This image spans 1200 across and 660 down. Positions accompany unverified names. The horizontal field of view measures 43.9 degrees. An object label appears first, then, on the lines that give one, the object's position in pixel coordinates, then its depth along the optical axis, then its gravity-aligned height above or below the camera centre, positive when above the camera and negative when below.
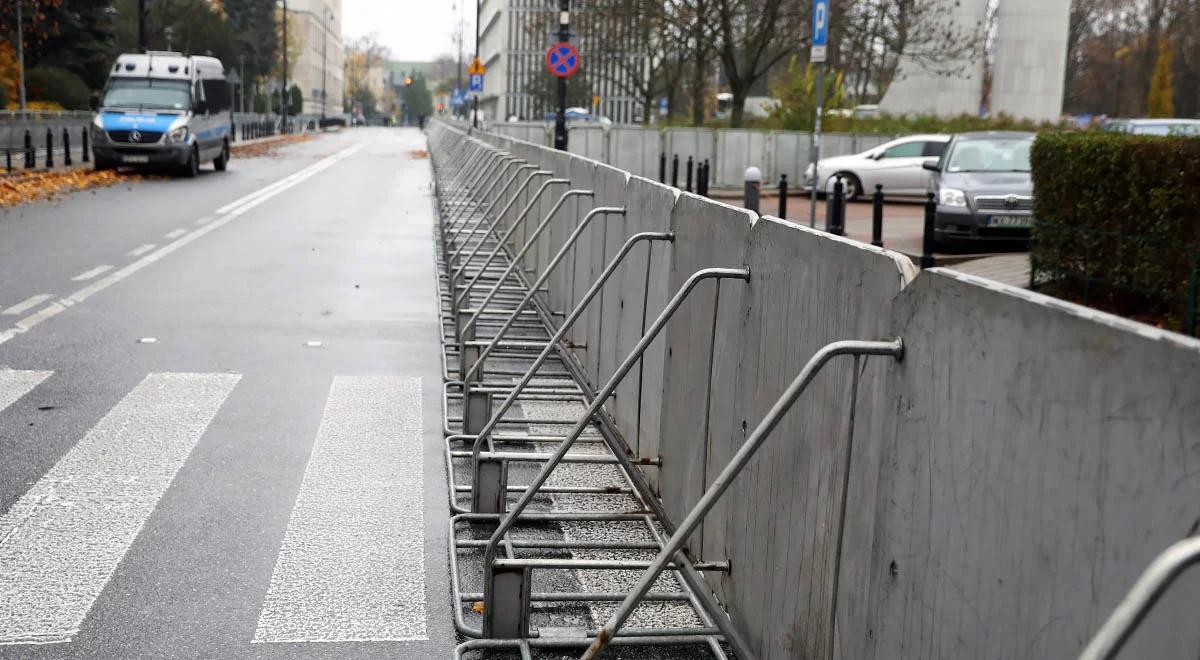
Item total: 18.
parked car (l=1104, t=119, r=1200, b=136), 31.44 -0.27
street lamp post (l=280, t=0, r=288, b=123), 87.07 -1.61
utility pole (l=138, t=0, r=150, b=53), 42.41 +1.49
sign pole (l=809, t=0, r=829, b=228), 18.05 +0.84
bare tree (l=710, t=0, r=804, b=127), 38.97 +1.77
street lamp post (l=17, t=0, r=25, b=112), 40.88 +0.79
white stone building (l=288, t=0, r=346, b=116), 149.25 +3.39
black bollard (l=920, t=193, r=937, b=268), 15.09 -1.34
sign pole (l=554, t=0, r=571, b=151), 29.45 +0.09
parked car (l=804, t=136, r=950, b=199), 30.58 -1.33
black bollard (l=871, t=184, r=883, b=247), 16.86 -1.25
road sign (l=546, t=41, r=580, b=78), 27.62 +0.62
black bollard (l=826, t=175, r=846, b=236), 17.02 -1.27
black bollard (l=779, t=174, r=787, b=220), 20.14 -1.30
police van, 29.83 -0.68
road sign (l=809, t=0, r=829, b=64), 18.05 +0.87
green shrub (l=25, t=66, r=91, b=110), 52.72 -0.47
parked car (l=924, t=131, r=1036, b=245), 19.17 -1.11
